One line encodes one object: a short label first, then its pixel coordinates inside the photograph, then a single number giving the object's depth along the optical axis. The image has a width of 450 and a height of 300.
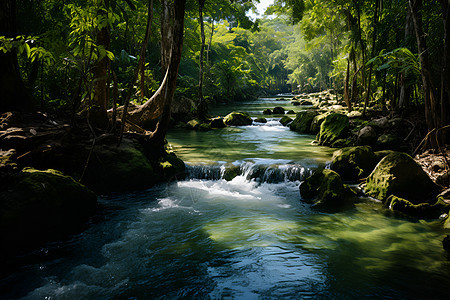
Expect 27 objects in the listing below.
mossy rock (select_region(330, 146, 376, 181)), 7.98
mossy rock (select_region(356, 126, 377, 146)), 10.38
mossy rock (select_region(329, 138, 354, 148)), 11.30
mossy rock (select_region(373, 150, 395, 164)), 8.14
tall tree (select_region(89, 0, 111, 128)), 7.88
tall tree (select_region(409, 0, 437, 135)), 6.86
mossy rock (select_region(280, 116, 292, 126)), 19.05
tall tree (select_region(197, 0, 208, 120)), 18.66
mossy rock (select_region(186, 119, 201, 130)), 17.67
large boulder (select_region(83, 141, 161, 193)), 7.22
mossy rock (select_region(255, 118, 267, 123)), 20.02
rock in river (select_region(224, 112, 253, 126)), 19.23
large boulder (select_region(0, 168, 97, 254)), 4.28
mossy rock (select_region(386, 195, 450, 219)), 5.77
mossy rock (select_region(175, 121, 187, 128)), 18.30
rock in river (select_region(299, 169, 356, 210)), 6.64
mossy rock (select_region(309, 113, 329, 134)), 15.49
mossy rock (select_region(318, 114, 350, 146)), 11.86
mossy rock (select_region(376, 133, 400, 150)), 9.68
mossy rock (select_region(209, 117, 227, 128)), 18.34
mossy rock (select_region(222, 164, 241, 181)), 8.64
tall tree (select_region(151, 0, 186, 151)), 7.77
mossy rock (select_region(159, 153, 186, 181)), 8.59
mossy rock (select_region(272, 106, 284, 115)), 25.56
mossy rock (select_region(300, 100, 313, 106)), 35.39
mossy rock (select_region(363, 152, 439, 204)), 6.34
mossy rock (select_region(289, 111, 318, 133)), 16.24
